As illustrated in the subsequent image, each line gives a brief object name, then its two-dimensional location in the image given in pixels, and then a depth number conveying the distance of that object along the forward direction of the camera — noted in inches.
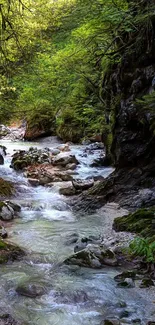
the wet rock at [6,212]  287.0
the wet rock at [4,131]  932.5
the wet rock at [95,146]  643.5
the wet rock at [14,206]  315.0
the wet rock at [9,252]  192.7
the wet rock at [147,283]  156.8
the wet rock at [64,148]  619.5
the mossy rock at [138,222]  224.4
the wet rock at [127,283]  159.8
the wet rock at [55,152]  592.9
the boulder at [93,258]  186.9
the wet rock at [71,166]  509.4
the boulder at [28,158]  516.1
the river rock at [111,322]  127.5
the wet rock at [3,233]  237.1
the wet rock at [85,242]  213.5
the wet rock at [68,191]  383.2
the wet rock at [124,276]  167.9
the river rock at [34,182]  438.9
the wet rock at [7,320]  127.2
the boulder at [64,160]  524.1
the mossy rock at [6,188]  373.0
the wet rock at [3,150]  590.4
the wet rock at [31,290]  152.9
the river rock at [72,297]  148.0
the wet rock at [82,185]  390.6
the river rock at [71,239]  231.3
